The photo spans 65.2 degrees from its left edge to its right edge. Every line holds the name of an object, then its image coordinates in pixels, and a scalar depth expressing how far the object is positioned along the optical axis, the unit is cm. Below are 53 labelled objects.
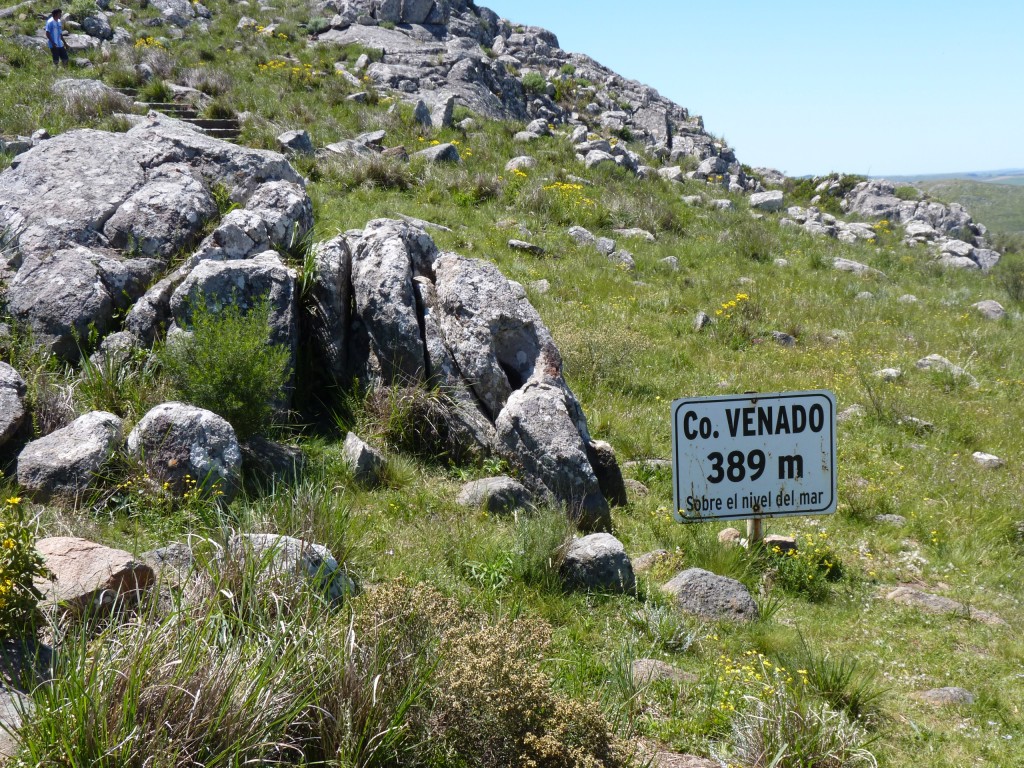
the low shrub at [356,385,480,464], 657
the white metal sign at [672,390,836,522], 512
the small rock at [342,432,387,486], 600
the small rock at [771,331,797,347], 1136
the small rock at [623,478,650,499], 677
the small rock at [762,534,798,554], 573
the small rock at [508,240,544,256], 1312
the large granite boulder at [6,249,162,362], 664
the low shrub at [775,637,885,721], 387
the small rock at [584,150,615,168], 1981
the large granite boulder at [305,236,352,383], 714
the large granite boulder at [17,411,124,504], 496
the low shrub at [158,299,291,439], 579
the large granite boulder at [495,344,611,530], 592
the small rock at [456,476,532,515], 580
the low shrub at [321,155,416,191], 1454
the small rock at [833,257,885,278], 1570
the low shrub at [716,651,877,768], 326
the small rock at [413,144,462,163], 1669
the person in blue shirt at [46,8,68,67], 1948
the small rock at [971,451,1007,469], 801
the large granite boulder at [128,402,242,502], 515
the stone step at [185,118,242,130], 1678
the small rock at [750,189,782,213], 2257
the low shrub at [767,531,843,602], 542
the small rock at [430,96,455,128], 2039
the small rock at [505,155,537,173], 1777
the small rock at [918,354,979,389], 1045
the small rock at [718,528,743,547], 596
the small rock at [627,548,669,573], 544
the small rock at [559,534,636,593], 487
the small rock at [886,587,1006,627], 523
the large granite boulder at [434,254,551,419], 673
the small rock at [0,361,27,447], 533
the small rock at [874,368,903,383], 1027
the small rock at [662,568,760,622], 482
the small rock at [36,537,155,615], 348
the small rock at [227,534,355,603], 379
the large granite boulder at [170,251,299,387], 668
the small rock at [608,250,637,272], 1349
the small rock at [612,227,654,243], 1529
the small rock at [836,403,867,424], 901
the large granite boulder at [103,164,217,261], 758
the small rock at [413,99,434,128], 1998
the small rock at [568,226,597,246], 1427
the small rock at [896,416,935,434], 879
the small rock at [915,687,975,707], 405
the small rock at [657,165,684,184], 2266
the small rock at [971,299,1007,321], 1407
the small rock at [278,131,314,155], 1560
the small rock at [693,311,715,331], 1142
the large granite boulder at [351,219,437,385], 683
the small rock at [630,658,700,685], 389
